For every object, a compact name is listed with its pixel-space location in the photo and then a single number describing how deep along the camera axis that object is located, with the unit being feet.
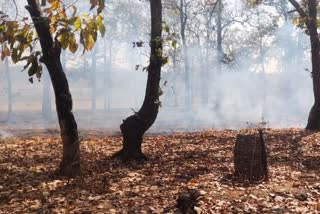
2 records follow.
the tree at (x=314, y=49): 47.70
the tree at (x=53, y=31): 12.73
